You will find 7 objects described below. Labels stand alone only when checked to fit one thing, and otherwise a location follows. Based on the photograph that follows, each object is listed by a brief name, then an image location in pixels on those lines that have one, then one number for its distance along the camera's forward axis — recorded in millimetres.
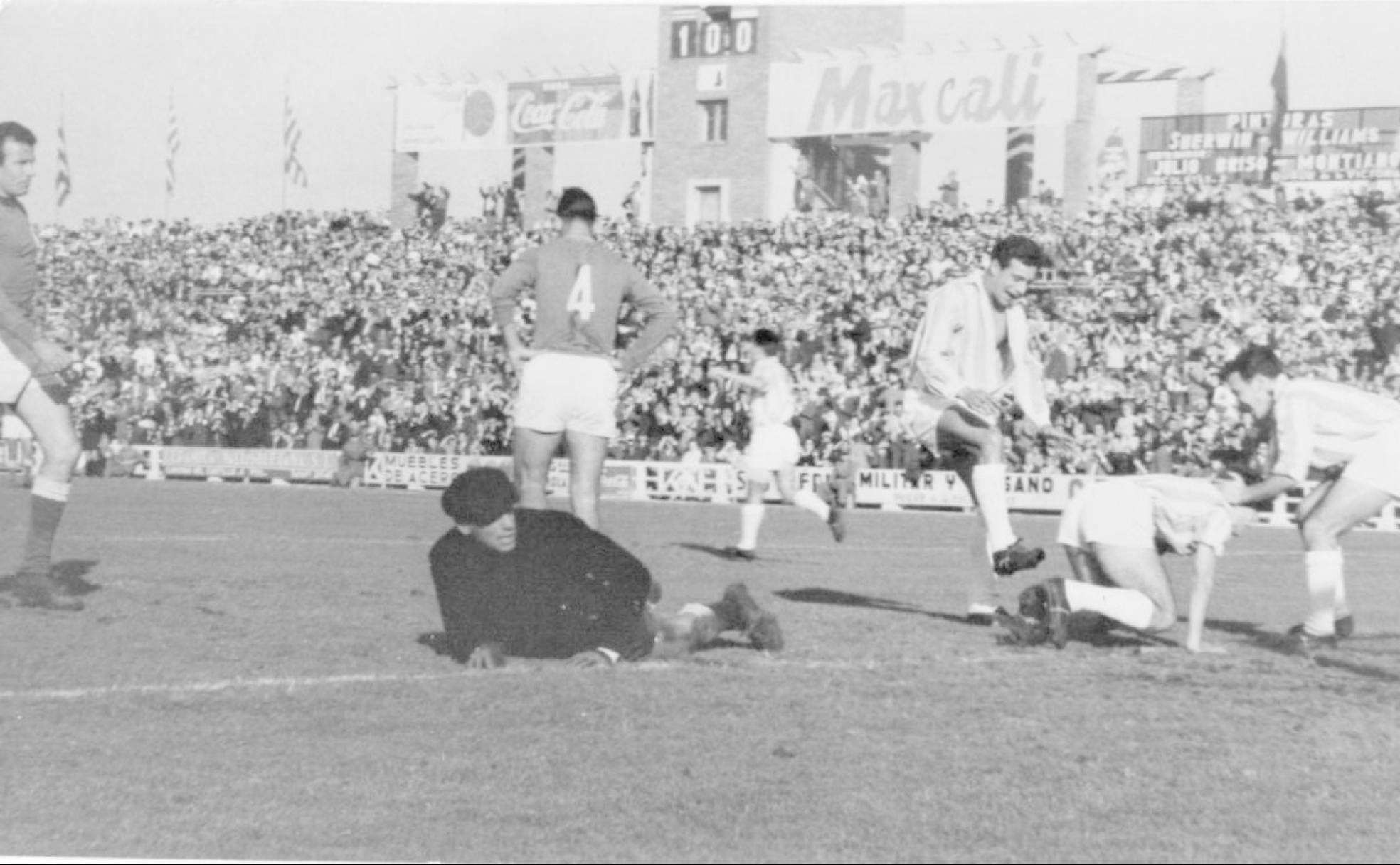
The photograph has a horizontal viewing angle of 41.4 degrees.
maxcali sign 29375
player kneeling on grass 7469
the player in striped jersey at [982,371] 8398
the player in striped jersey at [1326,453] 7953
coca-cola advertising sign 26125
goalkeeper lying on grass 6295
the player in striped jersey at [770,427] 13922
